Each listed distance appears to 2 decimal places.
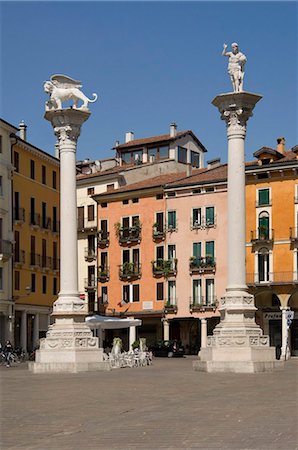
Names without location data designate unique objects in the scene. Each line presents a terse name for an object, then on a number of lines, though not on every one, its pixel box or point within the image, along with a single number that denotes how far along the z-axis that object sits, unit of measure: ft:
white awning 174.39
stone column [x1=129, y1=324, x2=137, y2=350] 242.99
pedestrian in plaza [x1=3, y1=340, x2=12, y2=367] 178.23
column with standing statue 120.37
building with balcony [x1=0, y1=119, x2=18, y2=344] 235.20
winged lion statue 135.64
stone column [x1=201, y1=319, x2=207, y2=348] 262.69
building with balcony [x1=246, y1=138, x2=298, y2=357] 249.34
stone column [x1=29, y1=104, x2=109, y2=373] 127.54
